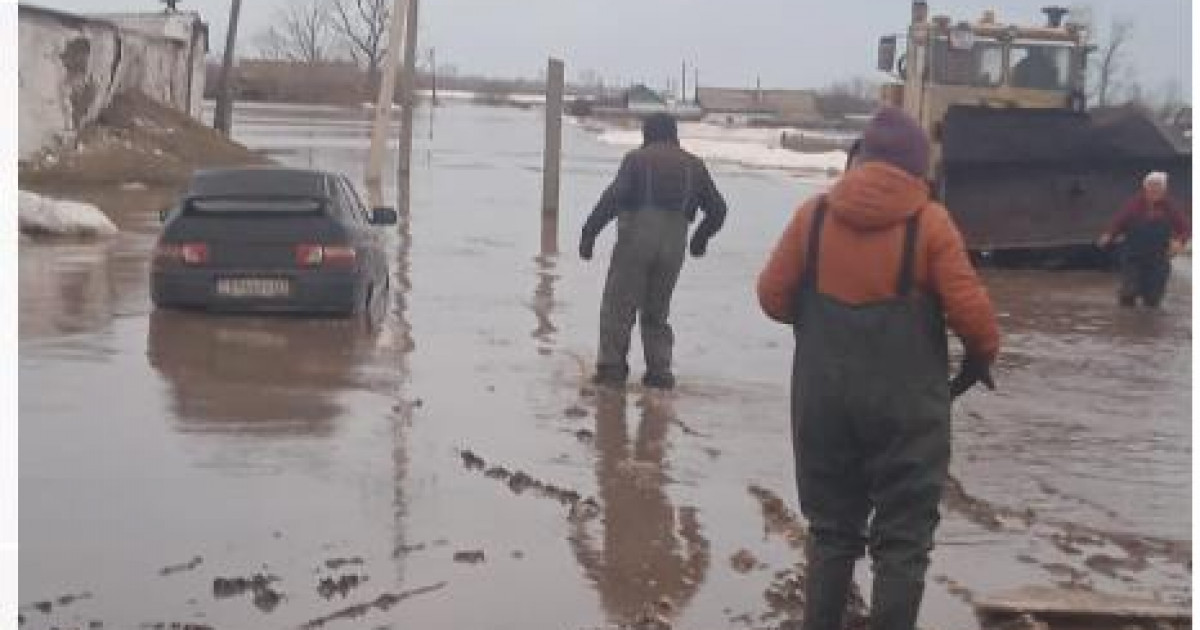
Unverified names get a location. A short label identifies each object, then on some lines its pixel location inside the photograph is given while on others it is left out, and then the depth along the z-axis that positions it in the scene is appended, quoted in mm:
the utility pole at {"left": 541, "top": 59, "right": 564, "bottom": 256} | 26578
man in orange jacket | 5395
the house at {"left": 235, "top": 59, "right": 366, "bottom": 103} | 88250
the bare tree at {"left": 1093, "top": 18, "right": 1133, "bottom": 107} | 48562
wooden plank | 6051
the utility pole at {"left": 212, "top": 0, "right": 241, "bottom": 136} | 41562
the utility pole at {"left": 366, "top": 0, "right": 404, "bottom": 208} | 29844
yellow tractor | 20516
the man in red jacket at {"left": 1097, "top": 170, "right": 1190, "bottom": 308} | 17672
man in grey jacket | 10445
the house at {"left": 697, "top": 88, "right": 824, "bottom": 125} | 106019
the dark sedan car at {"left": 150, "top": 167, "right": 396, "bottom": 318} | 13211
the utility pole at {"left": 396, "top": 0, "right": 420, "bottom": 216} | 34594
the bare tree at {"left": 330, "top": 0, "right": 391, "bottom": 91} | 86812
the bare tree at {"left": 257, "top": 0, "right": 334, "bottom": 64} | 111375
